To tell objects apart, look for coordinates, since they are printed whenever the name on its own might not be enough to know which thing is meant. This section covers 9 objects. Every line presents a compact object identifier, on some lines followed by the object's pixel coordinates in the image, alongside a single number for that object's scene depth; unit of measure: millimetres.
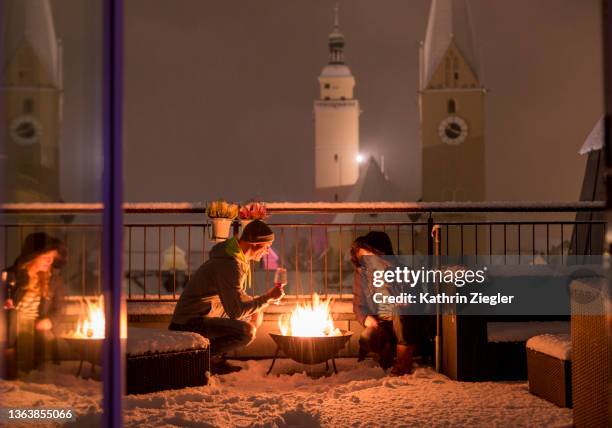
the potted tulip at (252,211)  6621
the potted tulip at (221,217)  6562
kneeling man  6074
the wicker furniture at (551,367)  4910
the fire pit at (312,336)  6098
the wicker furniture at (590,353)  4000
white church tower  75375
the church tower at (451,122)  63156
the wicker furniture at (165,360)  5469
